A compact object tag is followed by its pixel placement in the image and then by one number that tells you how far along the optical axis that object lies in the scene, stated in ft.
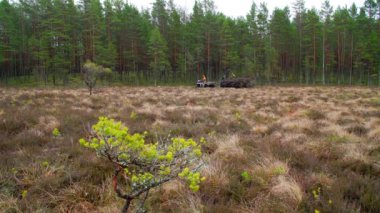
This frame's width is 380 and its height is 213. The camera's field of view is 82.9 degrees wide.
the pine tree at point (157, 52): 124.22
